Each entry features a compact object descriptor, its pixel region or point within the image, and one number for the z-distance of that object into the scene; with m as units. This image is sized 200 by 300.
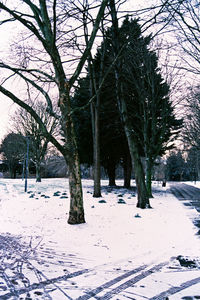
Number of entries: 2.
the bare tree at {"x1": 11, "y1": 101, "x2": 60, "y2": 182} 27.97
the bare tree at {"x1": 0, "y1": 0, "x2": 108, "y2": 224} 6.56
